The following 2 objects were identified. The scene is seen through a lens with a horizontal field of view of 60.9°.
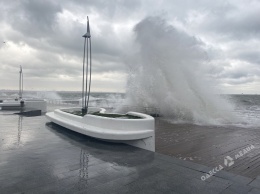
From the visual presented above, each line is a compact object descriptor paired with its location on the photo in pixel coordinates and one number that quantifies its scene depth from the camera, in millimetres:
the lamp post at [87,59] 8493
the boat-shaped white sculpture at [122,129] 5828
